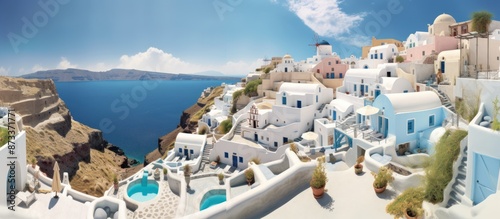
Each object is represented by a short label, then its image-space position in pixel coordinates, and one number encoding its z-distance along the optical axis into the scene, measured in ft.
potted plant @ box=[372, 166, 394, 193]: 28.99
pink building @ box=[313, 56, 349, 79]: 128.57
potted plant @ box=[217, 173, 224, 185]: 66.42
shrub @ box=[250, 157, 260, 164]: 81.02
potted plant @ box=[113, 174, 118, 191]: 68.76
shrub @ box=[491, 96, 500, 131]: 23.88
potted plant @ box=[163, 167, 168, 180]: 73.31
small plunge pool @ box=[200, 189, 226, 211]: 54.29
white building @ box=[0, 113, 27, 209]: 38.75
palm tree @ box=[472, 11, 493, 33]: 71.31
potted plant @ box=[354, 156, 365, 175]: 34.22
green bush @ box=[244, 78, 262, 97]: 134.10
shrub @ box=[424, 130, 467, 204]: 26.84
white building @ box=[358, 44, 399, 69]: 112.37
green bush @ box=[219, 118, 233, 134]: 114.32
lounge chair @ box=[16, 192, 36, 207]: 42.59
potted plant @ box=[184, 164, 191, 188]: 63.83
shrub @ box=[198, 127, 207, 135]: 123.18
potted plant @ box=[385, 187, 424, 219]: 23.75
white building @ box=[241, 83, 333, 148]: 91.97
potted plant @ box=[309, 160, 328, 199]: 26.73
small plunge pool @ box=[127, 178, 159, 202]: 66.13
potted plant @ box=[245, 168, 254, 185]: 36.61
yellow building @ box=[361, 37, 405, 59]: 148.80
